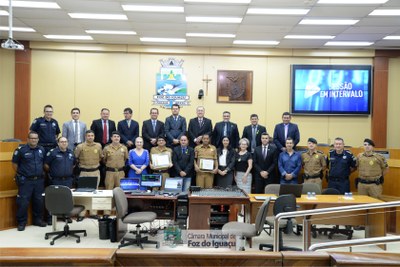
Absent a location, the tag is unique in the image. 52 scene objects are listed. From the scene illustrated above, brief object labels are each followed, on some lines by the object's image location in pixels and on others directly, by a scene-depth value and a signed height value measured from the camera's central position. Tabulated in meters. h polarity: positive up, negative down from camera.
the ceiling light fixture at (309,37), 9.11 +2.25
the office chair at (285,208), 5.33 -1.21
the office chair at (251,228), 4.93 -1.45
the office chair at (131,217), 5.52 -1.44
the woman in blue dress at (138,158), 7.39 -0.71
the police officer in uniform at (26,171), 6.82 -0.94
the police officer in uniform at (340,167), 7.55 -0.82
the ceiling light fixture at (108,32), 9.17 +2.28
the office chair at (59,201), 5.93 -1.29
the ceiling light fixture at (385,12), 7.03 +2.26
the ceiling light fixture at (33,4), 7.00 +2.27
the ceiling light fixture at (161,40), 9.75 +2.26
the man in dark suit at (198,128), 8.44 -0.09
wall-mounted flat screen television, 10.40 +1.12
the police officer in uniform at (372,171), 7.32 -0.87
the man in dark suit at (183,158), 7.55 -0.71
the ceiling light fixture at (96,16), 7.72 +2.27
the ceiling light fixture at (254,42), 9.78 +2.25
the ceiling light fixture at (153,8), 7.10 +2.26
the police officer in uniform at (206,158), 7.59 -0.81
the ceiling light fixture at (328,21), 7.72 +2.25
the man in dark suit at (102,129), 8.23 -0.16
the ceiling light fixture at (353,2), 6.52 +2.26
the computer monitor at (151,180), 6.46 -1.01
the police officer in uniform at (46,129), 7.73 -0.17
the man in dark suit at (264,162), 7.79 -0.77
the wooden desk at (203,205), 5.78 -1.28
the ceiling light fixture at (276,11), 7.10 +2.25
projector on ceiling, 5.65 +1.17
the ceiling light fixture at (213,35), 9.08 +2.25
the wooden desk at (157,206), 6.21 -1.42
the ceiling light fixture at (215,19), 7.74 +2.25
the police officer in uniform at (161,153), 7.46 -0.61
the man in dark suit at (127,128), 8.26 -0.12
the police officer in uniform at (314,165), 7.64 -0.80
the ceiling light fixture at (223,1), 6.66 +2.26
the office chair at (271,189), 6.52 -1.14
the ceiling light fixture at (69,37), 9.79 +2.30
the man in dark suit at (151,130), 8.23 -0.15
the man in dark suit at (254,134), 8.47 -0.20
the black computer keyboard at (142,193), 6.09 -1.18
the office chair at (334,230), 6.26 -1.80
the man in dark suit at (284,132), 8.31 -0.14
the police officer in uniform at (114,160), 7.45 -0.76
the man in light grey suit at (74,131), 7.98 -0.20
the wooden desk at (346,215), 5.76 -1.41
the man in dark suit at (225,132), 8.47 -0.17
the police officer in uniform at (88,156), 7.41 -0.69
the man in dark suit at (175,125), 8.28 -0.03
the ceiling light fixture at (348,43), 9.80 +2.26
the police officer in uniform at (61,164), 6.99 -0.81
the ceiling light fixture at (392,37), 9.02 +2.27
